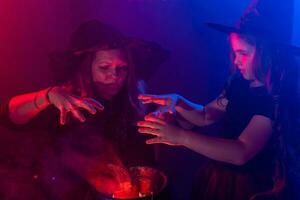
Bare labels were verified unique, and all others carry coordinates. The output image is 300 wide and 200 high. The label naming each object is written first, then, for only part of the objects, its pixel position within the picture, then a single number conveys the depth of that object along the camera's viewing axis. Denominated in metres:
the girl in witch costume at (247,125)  1.94
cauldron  1.67
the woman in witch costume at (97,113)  2.14
